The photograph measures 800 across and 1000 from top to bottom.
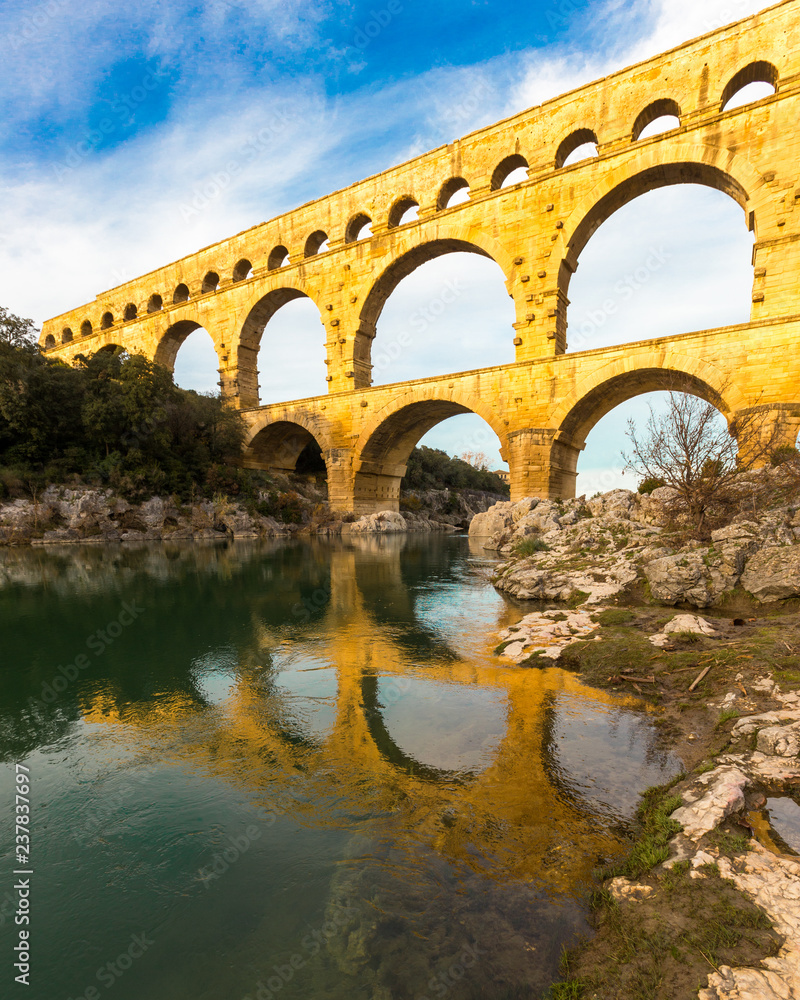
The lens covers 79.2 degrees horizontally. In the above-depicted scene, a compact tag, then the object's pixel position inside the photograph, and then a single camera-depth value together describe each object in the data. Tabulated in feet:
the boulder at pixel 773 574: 19.19
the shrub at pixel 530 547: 38.93
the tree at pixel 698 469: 27.04
